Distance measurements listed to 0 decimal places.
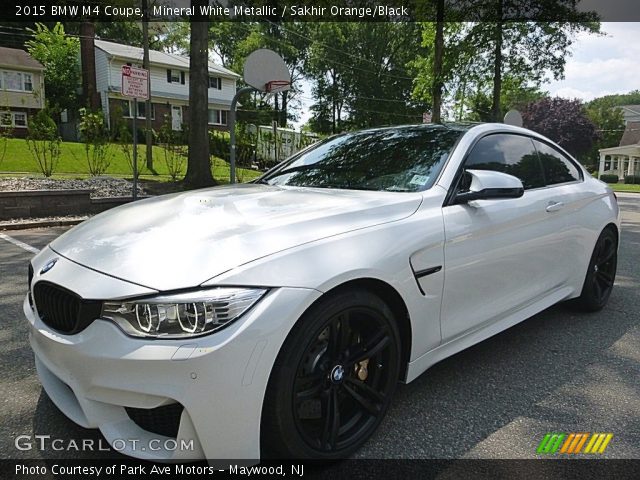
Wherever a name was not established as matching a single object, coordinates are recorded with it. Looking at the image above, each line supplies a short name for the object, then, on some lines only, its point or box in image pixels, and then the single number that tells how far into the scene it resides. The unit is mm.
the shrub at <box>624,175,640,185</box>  43312
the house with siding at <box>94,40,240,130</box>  34156
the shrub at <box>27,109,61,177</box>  10758
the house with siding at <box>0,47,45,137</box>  33438
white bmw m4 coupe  1647
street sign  7945
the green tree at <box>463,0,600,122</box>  16078
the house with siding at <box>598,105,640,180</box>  49750
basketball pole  8753
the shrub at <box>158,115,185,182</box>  12671
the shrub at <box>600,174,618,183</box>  43781
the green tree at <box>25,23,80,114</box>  35000
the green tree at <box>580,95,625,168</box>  59969
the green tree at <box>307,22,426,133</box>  43656
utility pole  16734
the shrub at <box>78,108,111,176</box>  11781
